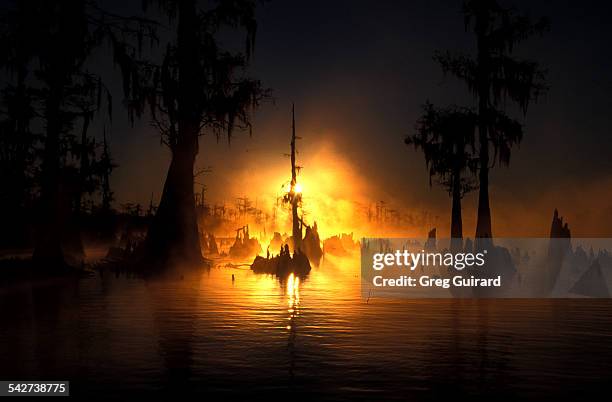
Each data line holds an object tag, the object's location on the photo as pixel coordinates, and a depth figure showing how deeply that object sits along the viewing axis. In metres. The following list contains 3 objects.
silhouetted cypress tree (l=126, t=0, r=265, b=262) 27.45
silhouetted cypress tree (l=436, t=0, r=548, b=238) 28.17
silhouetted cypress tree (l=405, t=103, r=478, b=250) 28.75
